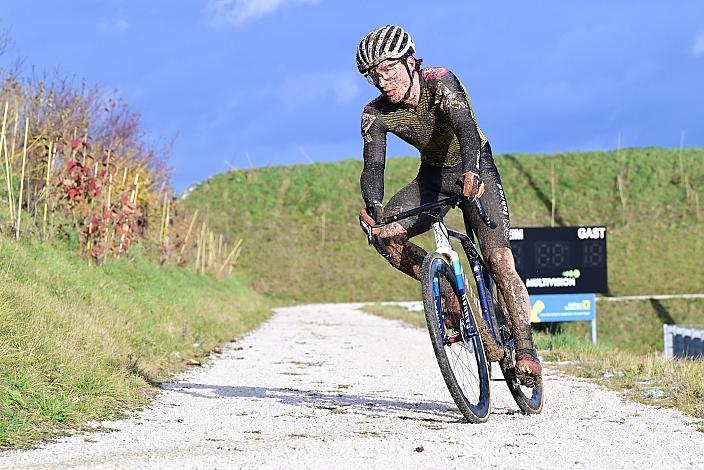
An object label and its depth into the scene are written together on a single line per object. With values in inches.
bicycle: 375.2
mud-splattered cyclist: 389.1
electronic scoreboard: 1545.3
